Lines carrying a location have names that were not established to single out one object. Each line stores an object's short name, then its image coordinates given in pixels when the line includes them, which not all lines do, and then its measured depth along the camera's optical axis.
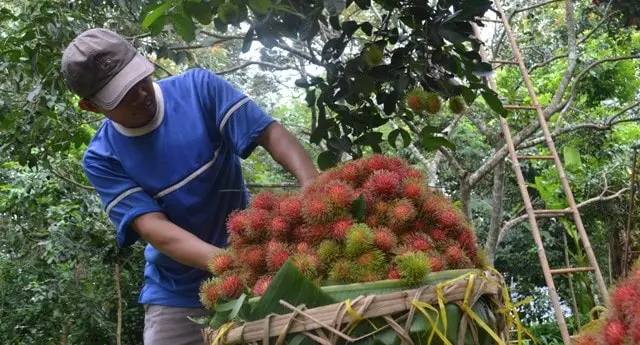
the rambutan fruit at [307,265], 1.11
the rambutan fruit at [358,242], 1.11
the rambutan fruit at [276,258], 1.15
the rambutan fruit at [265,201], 1.30
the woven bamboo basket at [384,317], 0.99
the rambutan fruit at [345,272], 1.08
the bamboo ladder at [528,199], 2.47
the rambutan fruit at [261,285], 1.13
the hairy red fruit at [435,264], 1.08
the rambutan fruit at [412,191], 1.21
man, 1.63
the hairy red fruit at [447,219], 1.18
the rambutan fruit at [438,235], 1.16
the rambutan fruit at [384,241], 1.12
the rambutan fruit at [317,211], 1.18
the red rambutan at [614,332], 0.63
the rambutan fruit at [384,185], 1.21
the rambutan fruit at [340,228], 1.14
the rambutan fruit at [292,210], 1.22
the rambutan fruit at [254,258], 1.20
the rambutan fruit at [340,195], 1.18
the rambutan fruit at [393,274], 1.07
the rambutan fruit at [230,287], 1.16
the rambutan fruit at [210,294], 1.17
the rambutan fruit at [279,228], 1.21
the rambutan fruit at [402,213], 1.16
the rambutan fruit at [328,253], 1.14
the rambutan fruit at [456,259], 1.12
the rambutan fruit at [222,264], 1.23
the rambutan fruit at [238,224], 1.27
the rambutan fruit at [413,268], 1.03
